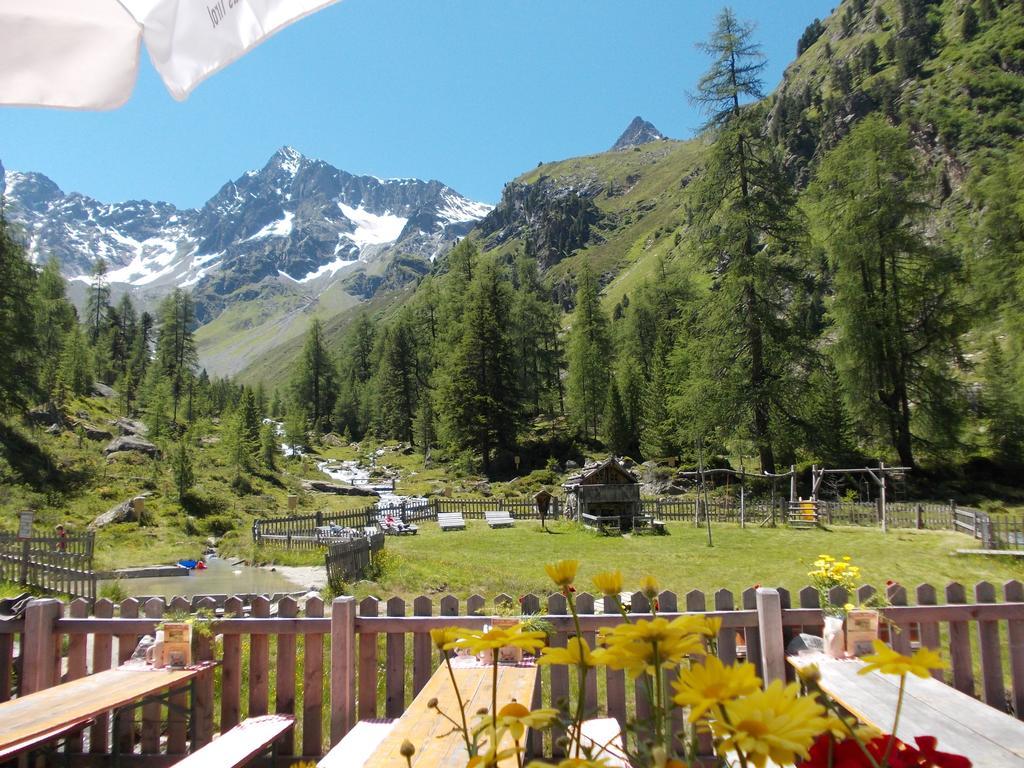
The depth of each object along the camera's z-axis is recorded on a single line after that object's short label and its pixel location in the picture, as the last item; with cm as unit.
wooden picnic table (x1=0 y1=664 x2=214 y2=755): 336
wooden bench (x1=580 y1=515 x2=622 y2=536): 2184
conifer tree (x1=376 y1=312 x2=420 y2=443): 5669
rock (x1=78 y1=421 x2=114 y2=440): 3334
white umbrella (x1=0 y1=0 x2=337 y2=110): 255
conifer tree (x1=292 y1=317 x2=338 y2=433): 6806
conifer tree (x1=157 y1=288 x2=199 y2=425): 5782
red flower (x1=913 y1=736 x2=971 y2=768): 107
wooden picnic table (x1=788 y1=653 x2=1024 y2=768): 287
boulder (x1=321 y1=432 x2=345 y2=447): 6206
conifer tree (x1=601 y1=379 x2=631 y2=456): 3991
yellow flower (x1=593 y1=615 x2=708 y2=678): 106
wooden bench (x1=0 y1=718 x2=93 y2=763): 316
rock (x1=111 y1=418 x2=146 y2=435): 3559
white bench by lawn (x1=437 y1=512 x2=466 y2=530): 2439
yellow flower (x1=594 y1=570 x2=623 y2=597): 130
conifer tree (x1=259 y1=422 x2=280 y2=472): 3981
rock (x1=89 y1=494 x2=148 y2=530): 2155
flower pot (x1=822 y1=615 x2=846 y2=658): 443
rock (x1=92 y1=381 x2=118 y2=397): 4941
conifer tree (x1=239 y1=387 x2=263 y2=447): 3794
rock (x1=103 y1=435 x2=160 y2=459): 3167
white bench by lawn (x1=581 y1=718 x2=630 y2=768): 379
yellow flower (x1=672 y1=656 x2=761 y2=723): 85
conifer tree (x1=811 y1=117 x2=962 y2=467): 2600
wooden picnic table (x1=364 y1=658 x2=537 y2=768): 291
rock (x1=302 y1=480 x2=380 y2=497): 3616
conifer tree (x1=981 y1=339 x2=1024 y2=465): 2542
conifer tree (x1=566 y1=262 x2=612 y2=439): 4403
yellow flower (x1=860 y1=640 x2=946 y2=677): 90
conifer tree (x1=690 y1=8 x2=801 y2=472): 2533
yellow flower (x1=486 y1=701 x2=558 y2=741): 106
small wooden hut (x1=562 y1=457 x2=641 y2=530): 2331
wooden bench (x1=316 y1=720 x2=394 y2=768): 357
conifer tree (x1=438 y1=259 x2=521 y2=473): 4016
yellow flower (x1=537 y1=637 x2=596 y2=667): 117
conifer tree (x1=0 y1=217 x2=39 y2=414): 2730
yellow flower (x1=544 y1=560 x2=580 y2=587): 136
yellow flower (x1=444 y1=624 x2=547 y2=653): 126
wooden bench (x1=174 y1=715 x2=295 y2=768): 380
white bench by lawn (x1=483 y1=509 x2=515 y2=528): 2508
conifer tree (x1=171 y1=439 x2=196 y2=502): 2522
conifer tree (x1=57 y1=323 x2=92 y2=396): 3988
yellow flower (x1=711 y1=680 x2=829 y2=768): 75
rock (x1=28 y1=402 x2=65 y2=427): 3169
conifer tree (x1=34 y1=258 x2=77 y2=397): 3669
